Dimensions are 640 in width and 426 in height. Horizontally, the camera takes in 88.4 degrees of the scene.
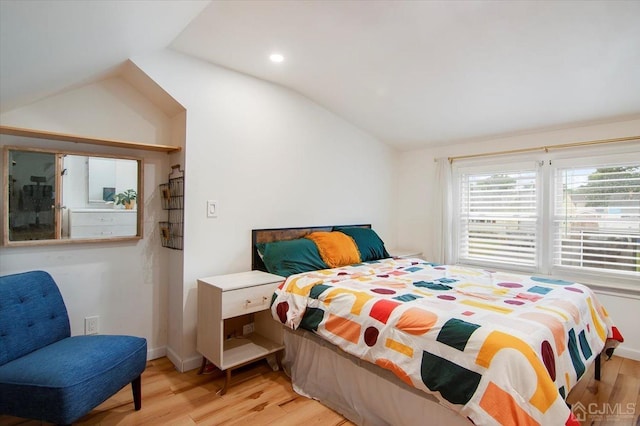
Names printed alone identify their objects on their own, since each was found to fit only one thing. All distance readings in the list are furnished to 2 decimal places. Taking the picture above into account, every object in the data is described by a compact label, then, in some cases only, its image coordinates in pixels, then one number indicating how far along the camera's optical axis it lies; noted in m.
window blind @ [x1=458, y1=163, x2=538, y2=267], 3.38
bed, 1.31
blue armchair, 1.50
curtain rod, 2.81
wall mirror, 2.09
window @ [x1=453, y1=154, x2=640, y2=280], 2.85
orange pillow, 2.96
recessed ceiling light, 2.57
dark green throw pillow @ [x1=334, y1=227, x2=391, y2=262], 3.30
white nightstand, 2.23
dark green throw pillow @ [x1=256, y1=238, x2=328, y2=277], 2.71
